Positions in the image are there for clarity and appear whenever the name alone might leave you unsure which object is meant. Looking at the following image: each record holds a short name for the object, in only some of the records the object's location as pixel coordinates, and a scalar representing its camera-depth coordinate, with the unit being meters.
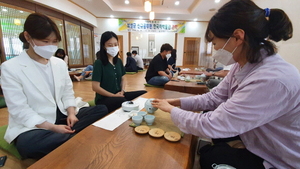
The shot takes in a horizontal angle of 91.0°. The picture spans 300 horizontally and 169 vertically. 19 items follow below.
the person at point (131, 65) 6.62
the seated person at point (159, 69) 3.24
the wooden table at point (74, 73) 4.80
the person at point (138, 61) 7.35
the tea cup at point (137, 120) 0.87
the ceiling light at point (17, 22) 3.84
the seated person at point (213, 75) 2.25
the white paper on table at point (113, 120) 0.86
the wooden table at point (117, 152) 0.58
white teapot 1.01
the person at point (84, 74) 4.74
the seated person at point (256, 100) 0.59
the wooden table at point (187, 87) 2.15
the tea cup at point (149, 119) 0.87
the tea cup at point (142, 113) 0.96
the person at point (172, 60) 5.36
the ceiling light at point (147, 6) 4.59
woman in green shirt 1.66
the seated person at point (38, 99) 0.96
